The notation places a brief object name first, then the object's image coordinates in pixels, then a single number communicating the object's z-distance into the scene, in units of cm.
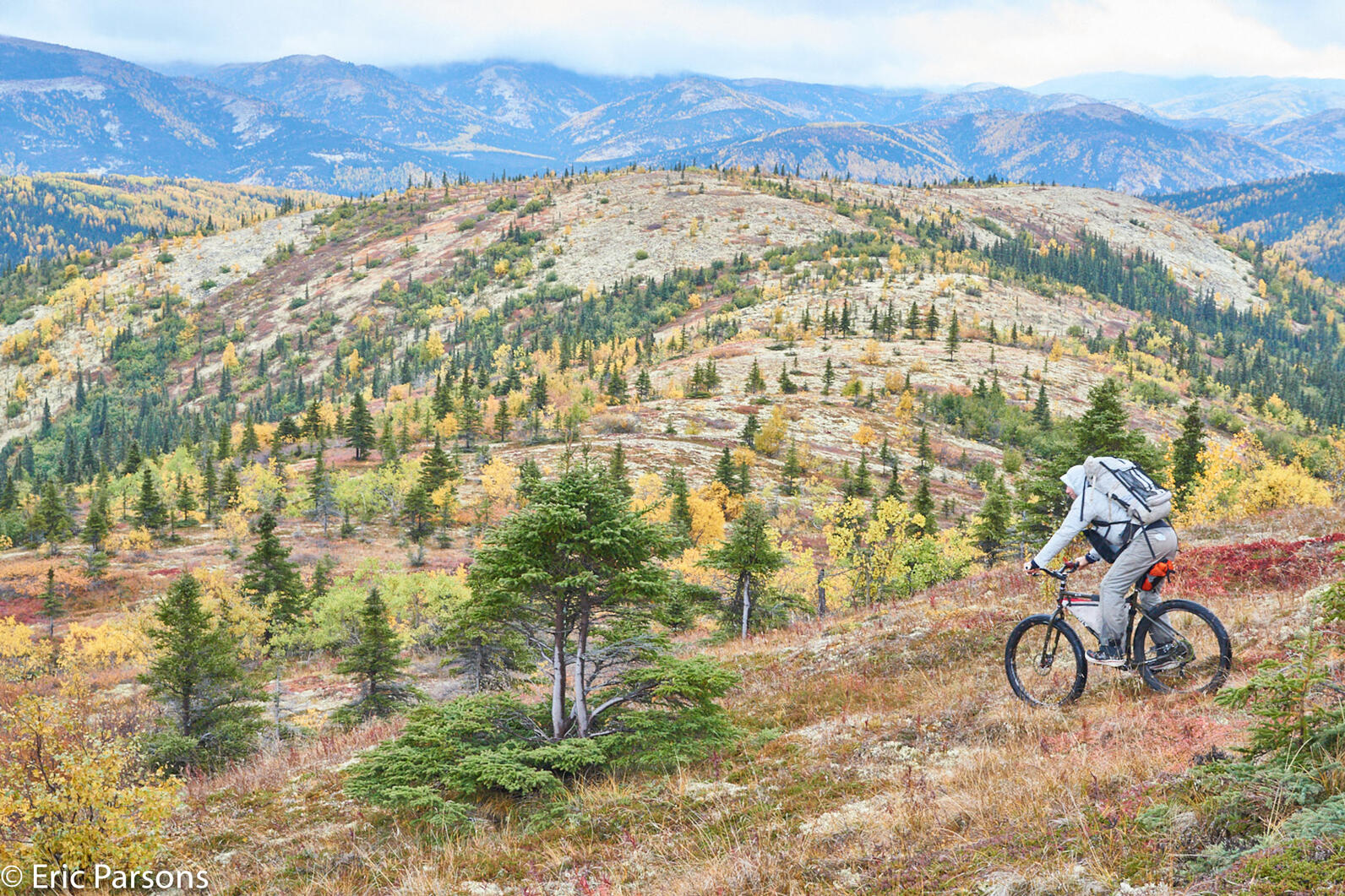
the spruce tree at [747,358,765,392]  12800
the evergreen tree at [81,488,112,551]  7225
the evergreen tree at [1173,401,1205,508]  4462
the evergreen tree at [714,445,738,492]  7512
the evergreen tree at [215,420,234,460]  10444
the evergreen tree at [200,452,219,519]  8694
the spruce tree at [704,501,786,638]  3362
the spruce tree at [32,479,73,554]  7644
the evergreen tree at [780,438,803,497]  9088
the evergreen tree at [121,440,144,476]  10300
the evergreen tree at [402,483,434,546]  7931
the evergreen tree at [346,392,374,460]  10388
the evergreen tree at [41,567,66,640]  5975
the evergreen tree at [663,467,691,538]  6239
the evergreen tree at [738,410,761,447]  10375
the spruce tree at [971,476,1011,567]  4662
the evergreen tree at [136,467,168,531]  7862
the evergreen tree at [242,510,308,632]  5009
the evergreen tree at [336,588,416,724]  3017
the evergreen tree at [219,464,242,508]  8512
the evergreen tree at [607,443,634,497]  6383
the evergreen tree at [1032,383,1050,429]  11756
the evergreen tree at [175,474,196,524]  8319
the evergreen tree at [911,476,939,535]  5506
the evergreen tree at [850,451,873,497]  8041
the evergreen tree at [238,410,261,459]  11044
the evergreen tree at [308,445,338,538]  8388
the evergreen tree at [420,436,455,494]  8269
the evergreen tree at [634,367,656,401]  12938
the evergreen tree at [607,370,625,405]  12581
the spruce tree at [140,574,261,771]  2572
